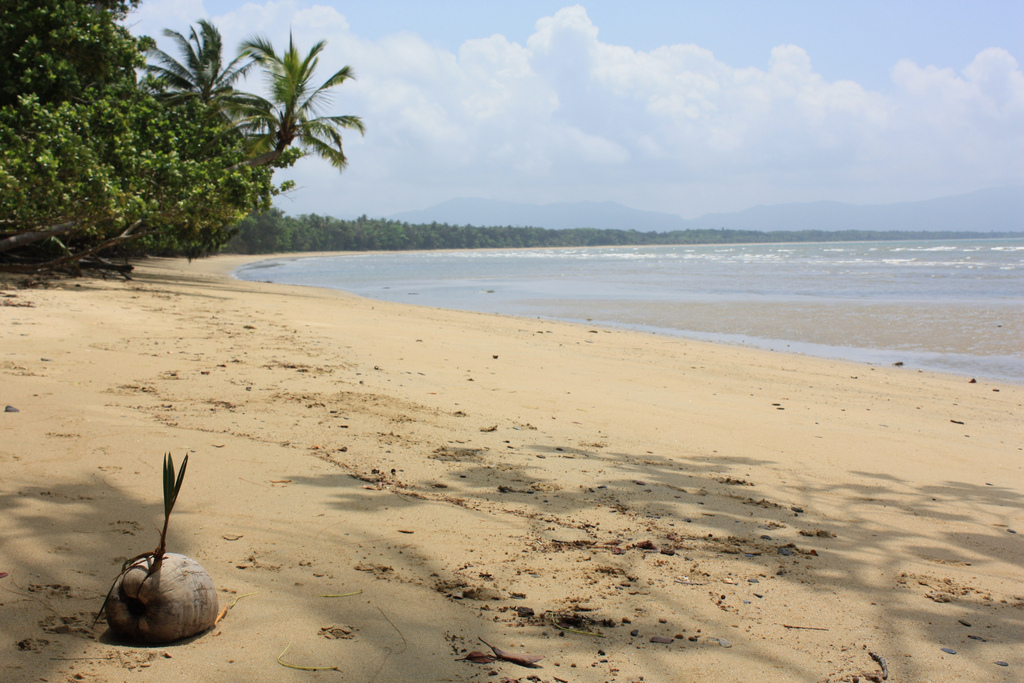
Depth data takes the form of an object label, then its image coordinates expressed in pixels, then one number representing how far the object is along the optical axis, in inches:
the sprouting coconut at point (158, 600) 82.8
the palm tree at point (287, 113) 804.6
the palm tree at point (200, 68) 936.9
